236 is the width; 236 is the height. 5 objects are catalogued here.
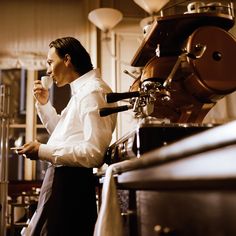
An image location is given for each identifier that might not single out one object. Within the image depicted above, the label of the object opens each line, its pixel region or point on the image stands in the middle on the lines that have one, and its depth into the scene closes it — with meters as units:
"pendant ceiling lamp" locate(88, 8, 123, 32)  3.57
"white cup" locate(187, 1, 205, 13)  1.35
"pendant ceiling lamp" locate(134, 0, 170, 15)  3.29
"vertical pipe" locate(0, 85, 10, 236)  2.15
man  1.35
